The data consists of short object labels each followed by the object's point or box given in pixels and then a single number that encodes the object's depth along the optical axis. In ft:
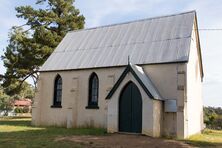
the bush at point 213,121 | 111.63
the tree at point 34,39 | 137.18
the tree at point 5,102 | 274.50
